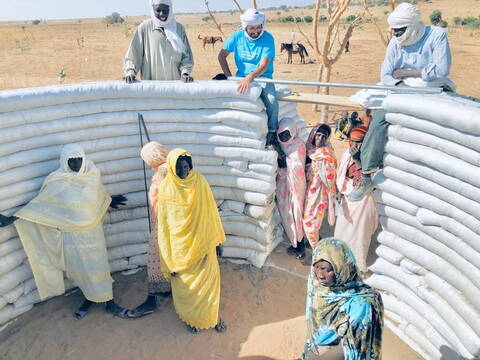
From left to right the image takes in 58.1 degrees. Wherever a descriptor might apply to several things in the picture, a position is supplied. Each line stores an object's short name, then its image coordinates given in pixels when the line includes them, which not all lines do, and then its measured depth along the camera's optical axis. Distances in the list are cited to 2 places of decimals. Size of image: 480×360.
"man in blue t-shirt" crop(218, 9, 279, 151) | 4.79
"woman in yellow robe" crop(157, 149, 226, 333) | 3.98
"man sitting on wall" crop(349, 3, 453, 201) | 4.06
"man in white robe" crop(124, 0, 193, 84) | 4.92
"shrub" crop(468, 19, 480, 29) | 29.50
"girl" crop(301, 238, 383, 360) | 2.61
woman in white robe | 4.16
